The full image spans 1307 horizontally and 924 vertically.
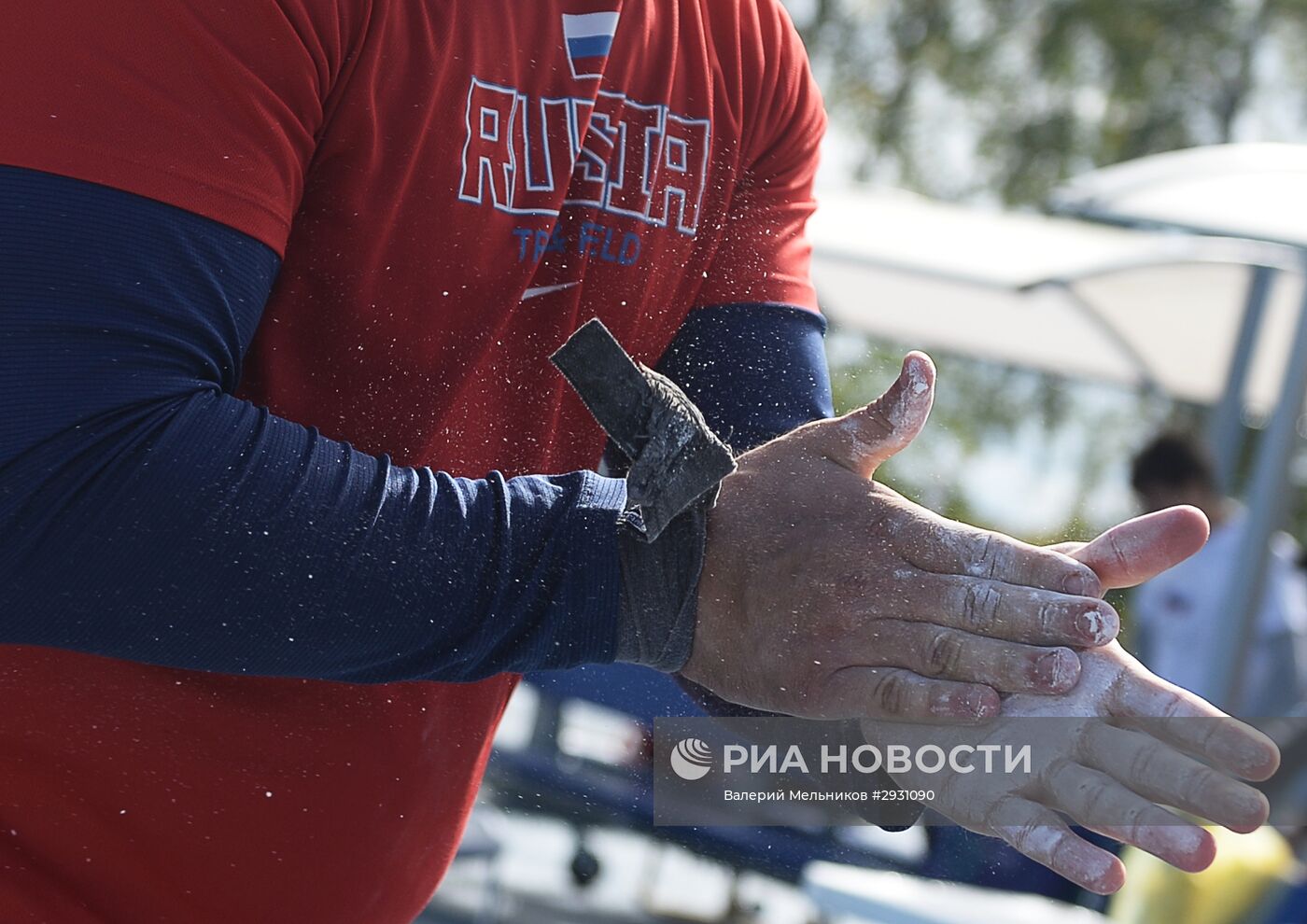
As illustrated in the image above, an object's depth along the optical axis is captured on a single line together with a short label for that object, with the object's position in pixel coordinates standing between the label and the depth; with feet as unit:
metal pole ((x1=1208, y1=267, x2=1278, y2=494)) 18.95
